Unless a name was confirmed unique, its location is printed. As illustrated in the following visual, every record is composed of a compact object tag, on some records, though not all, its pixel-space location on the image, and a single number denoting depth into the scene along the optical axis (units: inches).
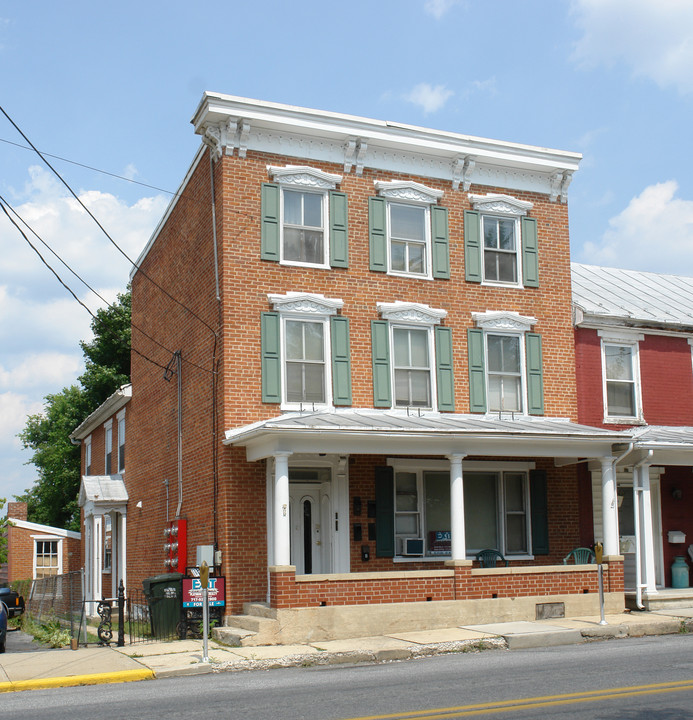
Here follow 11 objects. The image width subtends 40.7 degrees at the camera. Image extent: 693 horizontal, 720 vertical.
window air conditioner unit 729.0
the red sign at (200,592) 642.8
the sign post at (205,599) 513.0
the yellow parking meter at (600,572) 615.7
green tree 1668.3
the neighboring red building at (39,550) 1493.6
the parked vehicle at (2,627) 651.1
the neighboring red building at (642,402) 806.5
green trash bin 641.6
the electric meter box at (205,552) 647.1
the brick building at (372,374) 668.1
